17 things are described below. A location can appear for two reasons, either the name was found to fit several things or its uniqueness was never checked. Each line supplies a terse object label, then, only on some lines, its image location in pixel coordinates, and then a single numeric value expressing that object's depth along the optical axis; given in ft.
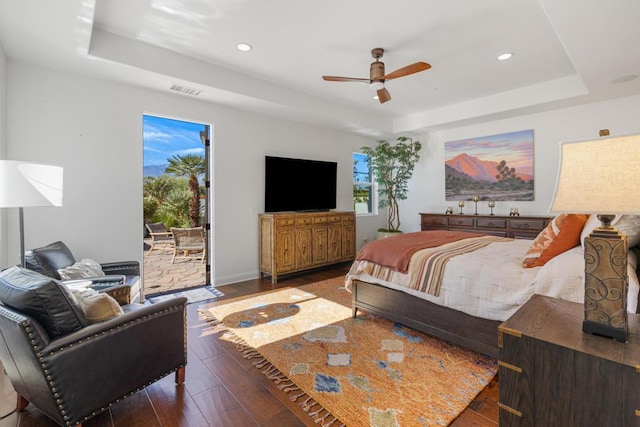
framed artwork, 16.39
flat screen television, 15.96
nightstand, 3.32
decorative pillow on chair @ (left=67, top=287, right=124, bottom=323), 5.49
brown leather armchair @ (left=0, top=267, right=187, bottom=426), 4.69
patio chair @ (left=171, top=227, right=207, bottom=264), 19.40
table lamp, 3.50
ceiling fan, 9.92
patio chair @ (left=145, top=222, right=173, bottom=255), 21.83
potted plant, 19.77
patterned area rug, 5.86
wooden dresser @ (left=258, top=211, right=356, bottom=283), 14.93
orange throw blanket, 8.81
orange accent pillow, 6.93
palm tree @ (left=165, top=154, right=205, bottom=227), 22.93
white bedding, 5.82
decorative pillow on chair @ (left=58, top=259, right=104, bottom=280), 8.27
